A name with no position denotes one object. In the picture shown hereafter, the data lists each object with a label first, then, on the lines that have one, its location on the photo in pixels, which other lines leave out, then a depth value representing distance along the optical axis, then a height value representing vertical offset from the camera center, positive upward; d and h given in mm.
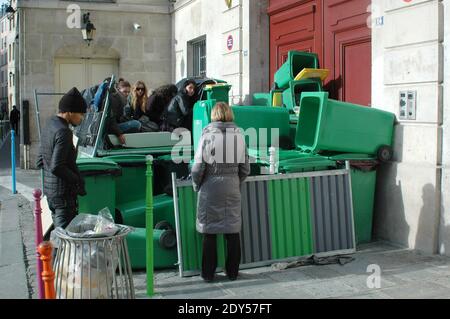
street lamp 13938 +2589
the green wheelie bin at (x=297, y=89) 8148 +639
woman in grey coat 5004 -404
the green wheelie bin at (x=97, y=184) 5805 -511
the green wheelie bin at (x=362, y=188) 6230 -619
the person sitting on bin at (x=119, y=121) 6879 +173
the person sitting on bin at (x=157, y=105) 7957 +409
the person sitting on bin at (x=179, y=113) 7719 +289
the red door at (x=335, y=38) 7377 +1395
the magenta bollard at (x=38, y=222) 4199 -673
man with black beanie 4844 -231
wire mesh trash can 4051 -948
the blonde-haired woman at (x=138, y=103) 7840 +439
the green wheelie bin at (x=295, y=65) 8422 +1031
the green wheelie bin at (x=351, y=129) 6055 +41
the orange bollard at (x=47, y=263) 3396 -769
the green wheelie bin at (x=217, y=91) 7773 +584
